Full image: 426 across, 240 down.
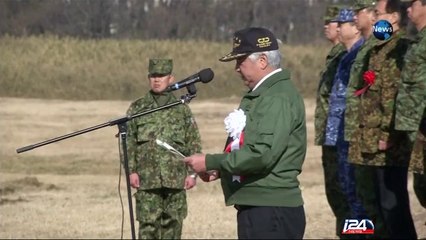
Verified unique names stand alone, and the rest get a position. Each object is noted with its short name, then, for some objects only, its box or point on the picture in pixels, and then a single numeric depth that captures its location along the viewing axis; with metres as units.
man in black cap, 11.83
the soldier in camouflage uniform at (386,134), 16.31
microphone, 12.85
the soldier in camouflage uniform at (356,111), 16.94
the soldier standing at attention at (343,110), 18.52
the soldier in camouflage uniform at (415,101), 15.09
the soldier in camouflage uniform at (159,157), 19.80
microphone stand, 12.84
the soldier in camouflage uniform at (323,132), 19.27
